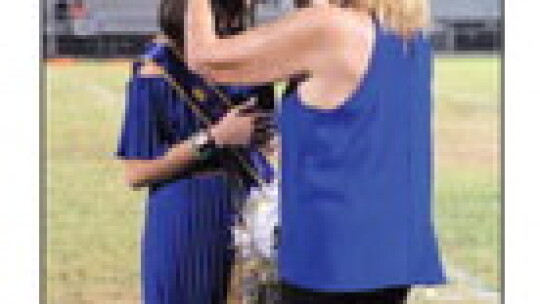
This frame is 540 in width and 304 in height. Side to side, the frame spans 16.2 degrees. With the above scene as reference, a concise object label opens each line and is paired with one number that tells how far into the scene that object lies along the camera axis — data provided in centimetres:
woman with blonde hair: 418
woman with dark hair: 449
